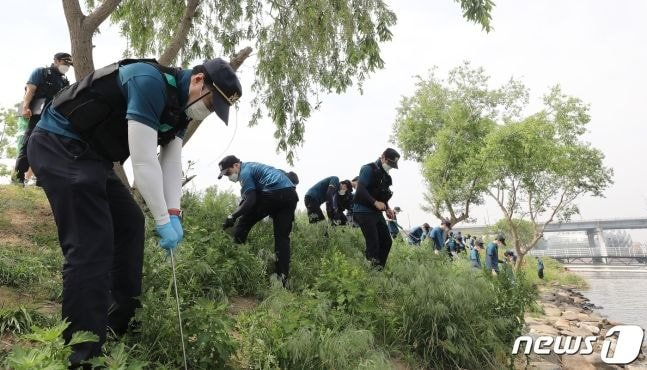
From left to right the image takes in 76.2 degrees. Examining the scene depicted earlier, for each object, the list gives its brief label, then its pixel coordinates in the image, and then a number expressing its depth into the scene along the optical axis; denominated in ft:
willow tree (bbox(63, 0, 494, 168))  19.66
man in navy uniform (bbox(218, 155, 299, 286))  14.99
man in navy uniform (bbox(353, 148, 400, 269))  18.10
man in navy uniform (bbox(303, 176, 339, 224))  23.63
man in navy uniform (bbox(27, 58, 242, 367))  6.09
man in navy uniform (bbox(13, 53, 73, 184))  16.65
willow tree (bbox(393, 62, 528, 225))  76.43
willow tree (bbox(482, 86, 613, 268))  64.59
